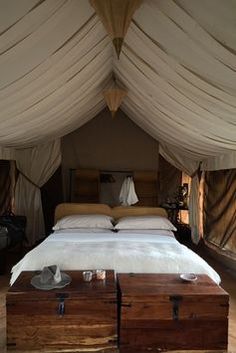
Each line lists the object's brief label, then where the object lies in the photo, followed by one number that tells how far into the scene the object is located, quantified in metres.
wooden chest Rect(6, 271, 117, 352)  2.09
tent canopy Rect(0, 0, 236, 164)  1.56
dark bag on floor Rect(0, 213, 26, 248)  3.90
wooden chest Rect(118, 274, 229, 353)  2.13
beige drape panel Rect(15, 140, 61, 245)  5.02
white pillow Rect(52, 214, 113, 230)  4.01
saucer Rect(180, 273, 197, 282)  2.35
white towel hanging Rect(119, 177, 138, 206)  4.87
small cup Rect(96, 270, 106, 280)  2.37
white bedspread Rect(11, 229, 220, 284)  2.61
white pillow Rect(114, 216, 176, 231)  4.05
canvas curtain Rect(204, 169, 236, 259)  3.95
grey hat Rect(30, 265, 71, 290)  2.20
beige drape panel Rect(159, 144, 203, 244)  4.97
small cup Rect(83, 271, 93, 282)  2.32
